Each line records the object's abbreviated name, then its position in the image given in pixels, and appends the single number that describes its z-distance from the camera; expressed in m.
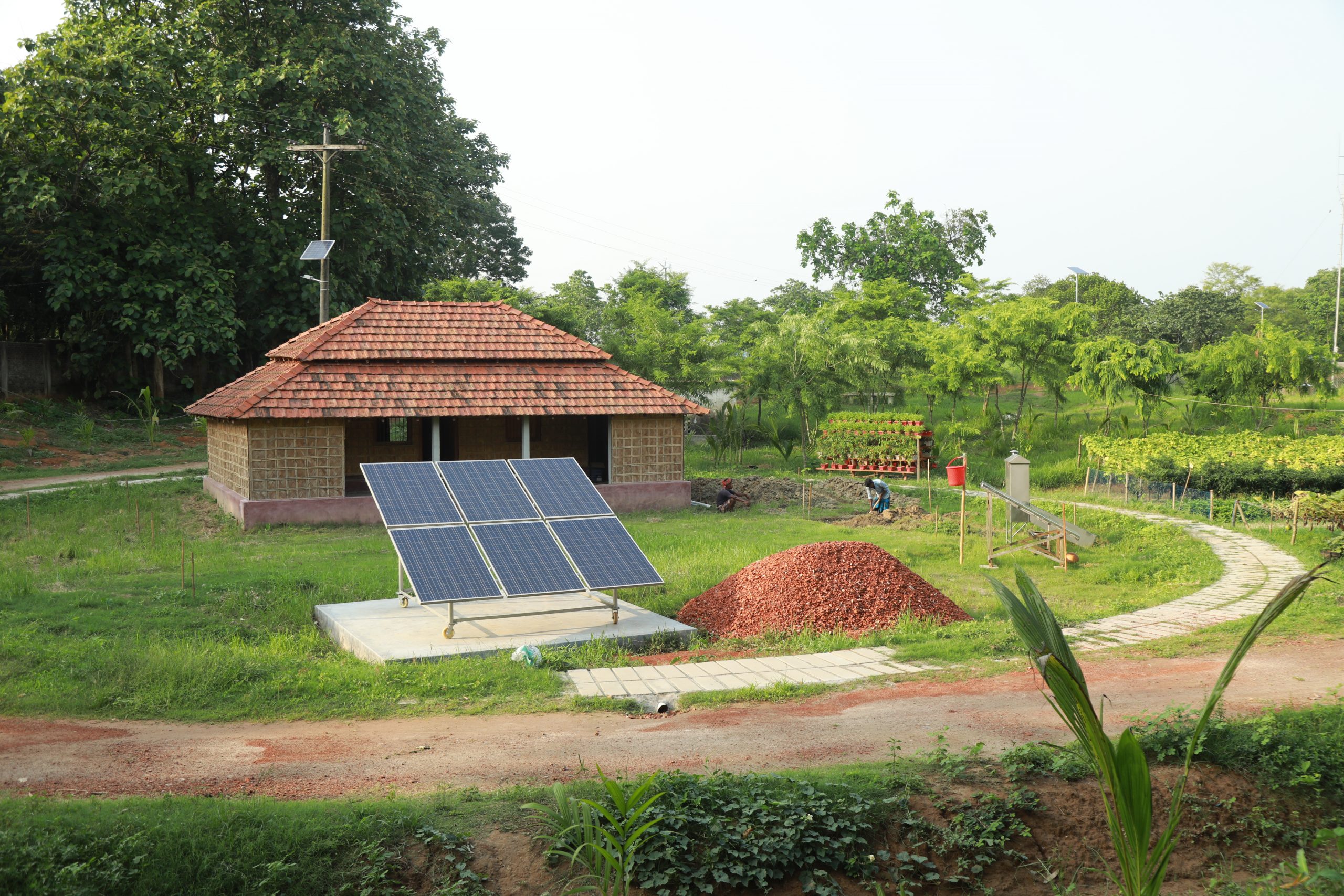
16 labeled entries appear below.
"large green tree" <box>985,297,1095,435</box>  30.44
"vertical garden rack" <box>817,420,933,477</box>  27.91
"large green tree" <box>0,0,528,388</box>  28.52
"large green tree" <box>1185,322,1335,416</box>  30.06
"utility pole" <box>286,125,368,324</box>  25.33
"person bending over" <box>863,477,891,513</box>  21.64
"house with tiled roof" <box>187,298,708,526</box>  19.50
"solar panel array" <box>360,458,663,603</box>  10.37
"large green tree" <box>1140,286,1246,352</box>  44.94
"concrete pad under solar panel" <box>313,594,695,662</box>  10.05
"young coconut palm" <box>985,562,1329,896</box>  3.63
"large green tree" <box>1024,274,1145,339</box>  50.44
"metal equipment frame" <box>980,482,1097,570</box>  15.23
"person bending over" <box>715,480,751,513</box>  22.53
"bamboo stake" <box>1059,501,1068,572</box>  14.99
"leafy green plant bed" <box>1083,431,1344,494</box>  19.70
